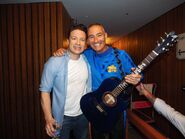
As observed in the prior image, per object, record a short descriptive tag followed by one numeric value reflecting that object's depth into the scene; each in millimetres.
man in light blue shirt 1389
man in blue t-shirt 1586
